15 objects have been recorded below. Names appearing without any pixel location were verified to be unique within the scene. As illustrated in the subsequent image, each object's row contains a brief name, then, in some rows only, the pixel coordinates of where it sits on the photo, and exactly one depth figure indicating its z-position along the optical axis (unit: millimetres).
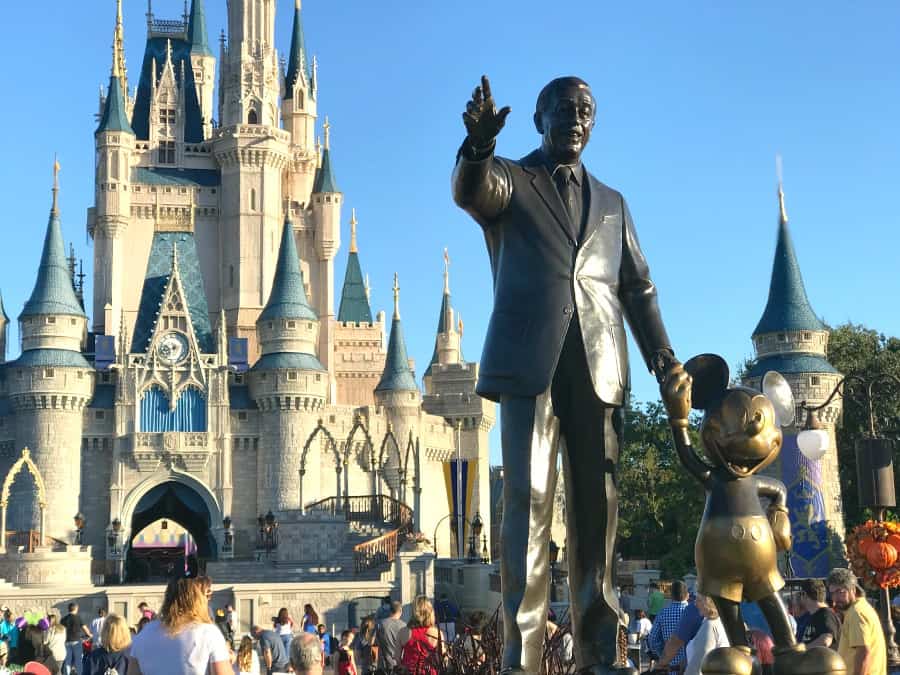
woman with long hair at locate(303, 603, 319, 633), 18641
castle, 47125
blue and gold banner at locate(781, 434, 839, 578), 36594
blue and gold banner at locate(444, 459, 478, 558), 43688
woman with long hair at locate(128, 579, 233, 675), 5438
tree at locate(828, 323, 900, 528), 43406
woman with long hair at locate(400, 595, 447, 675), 6270
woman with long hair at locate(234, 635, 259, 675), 9641
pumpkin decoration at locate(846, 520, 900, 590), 8094
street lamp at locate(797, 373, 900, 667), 9391
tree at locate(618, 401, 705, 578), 45219
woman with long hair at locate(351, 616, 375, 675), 13141
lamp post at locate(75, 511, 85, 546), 44531
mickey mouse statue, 5156
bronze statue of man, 5250
